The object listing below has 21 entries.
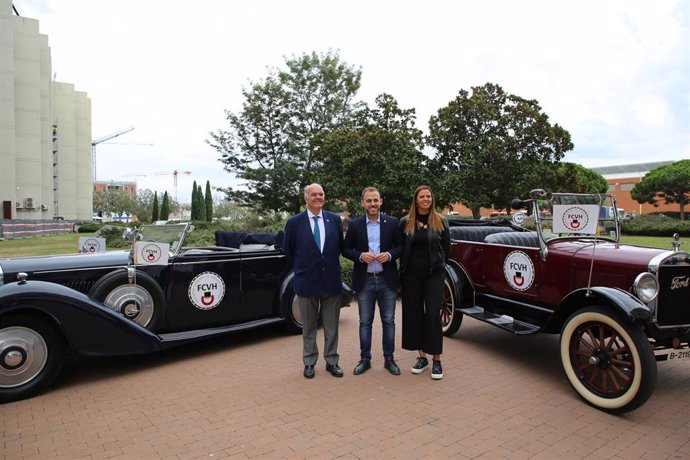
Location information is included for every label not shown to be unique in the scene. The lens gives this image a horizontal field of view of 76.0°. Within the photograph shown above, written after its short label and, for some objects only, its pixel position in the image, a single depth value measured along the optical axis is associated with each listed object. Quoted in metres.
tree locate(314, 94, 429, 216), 12.88
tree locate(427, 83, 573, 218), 13.93
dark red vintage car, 3.40
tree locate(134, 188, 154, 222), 53.63
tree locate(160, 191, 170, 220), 40.16
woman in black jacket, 4.20
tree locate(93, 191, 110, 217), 72.62
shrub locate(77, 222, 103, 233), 31.94
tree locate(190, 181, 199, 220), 34.91
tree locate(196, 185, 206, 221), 35.11
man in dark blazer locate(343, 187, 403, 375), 4.28
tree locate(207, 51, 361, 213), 19.48
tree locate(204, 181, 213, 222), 35.84
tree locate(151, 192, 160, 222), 40.24
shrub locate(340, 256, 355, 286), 8.70
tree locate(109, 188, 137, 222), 68.69
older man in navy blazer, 4.20
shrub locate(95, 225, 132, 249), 15.66
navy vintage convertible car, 3.80
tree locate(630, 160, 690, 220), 40.78
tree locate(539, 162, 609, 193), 14.23
